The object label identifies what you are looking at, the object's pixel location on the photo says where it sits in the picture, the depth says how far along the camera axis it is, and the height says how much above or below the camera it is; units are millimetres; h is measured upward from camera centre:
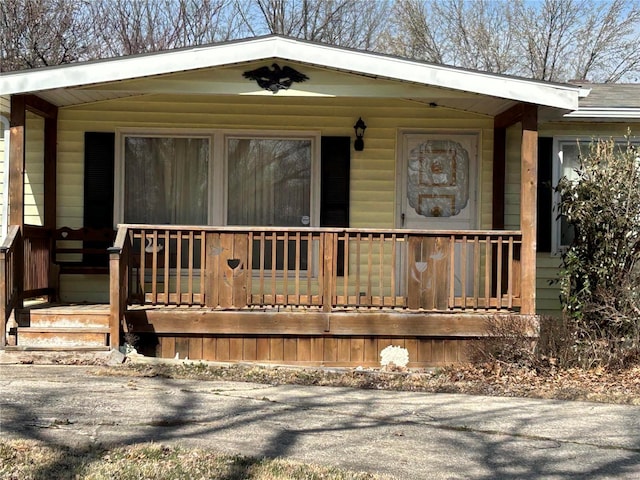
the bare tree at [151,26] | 24844 +7443
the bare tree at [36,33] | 21438 +5990
